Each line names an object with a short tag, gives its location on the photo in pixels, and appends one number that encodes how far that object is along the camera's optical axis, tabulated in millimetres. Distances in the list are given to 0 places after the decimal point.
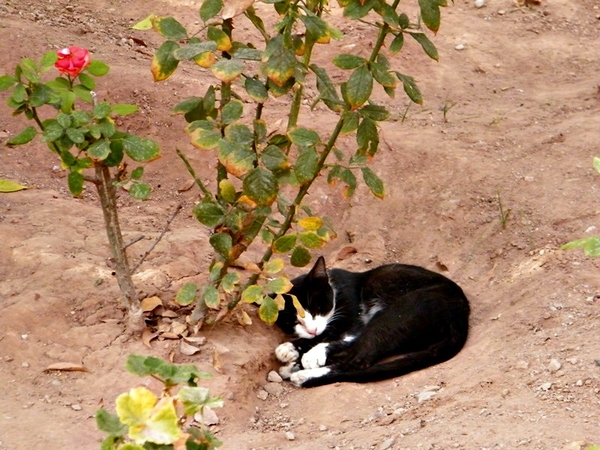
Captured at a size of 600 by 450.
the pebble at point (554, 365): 6398
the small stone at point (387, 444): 5855
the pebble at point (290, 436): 6555
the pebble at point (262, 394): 7426
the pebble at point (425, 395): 6855
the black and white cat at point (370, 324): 7887
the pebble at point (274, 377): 7727
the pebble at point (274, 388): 7545
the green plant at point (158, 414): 3148
